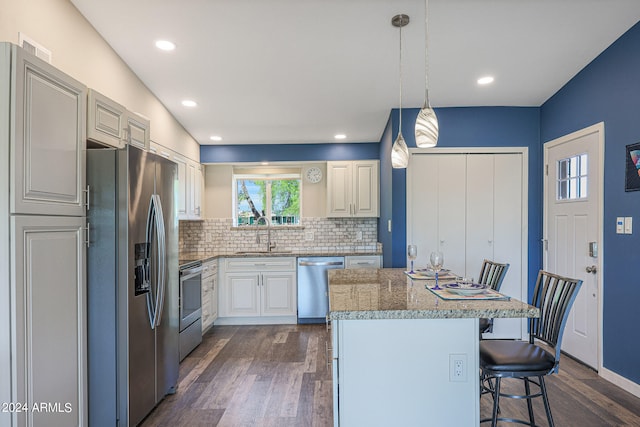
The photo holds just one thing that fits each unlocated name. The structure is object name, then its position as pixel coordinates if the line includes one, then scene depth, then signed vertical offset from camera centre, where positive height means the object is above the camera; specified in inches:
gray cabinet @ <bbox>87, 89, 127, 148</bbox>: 87.2 +23.3
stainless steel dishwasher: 183.2 -33.9
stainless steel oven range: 137.8 -37.0
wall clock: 212.8 +21.4
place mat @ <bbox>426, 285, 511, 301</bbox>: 77.4 -17.9
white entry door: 126.5 -4.6
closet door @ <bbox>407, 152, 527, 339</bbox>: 157.3 +0.1
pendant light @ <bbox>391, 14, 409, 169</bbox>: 100.8 +16.6
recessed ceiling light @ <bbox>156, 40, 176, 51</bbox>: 112.7 +51.5
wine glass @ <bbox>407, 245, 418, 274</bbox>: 108.6 -11.5
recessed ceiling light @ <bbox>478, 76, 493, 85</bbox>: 135.4 +48.6
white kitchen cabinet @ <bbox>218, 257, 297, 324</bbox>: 183.3 -37.0
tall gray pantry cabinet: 63.0 -6.0
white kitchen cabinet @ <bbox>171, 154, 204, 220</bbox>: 170.2 +12.5
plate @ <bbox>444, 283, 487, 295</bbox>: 82.1 -17.7
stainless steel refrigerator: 86.0 -17.6
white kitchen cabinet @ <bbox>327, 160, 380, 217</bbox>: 199.0 +14.1
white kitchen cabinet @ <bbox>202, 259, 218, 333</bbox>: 164.4 -37.3
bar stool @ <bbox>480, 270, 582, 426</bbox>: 73.4 -29.4
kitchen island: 71.2 -30.4
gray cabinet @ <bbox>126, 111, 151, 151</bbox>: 107.1 +24.7
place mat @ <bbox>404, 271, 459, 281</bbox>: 103.9 -18.4
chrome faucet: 209.0 -12.0
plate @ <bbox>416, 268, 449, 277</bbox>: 108.8 -18.2
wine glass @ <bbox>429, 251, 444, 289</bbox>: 93.7 -12.1
